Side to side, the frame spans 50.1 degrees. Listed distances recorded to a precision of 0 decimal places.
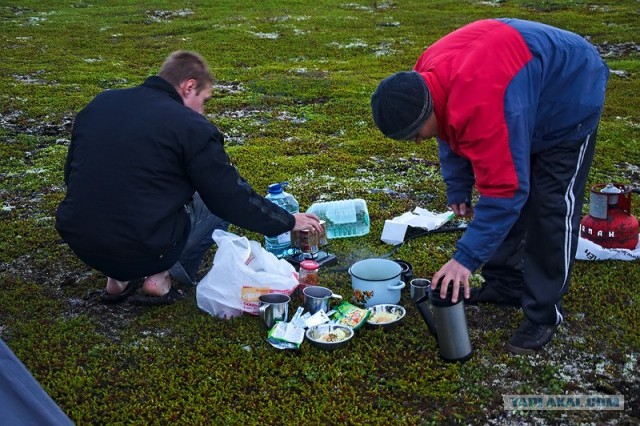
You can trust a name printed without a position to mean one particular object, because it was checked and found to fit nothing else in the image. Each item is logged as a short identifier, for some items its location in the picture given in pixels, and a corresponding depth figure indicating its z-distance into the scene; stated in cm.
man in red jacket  370
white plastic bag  508
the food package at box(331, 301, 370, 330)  483
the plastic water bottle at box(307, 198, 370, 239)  679
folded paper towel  644
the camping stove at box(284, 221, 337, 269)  591
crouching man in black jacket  458
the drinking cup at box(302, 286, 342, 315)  502
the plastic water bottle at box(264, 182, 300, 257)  629
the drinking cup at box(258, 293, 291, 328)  485
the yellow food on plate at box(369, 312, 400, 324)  493
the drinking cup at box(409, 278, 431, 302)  511
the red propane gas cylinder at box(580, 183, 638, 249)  590
